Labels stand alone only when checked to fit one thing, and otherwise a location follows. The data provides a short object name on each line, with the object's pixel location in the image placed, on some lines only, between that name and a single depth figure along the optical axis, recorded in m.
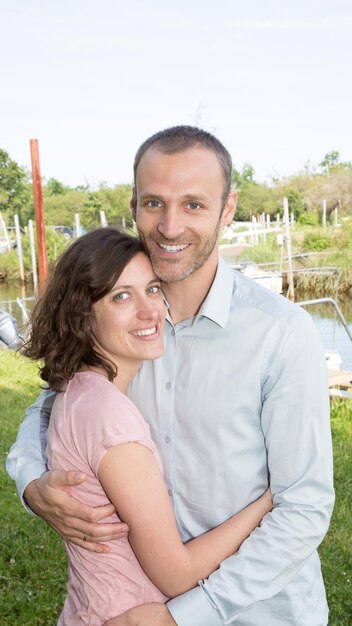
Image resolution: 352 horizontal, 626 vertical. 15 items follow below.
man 1.68
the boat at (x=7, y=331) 10.07
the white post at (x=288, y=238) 16.64
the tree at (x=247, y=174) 57.17
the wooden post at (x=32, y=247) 23.48
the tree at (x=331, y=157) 67.32
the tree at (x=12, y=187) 43.56
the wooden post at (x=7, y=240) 32.47
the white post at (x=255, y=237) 26.39
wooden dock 9.09
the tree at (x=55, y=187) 58.59
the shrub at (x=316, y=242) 26.64
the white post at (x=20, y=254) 26.98
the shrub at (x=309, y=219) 37.41
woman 1.63
